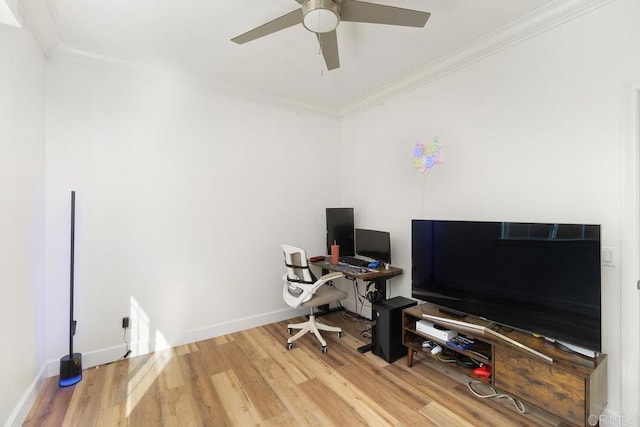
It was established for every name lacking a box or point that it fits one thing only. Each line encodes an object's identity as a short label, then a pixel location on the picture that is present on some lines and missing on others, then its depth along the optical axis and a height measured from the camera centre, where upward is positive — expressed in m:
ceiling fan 1.65 +1.18
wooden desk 2.95 -0.62
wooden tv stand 1.64 -1.00
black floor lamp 2.37 -1.23
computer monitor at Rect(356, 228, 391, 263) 3.26 -0.36
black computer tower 2.68 -1.11
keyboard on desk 3.34 -0.56
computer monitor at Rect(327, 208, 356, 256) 3.77 -0.20
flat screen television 1.75 -0.43
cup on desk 3.53 -0.49
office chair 2.93 -0.81
